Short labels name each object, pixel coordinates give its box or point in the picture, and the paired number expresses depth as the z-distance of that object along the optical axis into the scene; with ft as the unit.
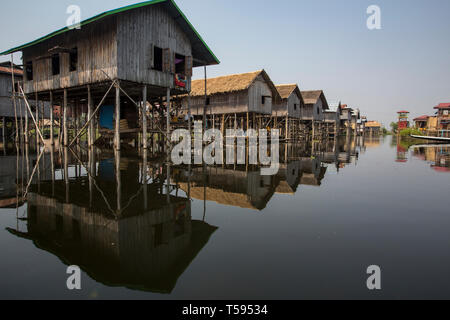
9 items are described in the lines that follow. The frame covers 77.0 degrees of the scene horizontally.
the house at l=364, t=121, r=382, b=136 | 289.70
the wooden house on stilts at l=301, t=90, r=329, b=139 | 116.00
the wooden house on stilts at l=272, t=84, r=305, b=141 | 95.86
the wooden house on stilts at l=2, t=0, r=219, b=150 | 41.83
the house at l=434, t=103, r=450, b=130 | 153.39
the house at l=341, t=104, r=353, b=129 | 174.50
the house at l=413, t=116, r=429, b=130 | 193.80
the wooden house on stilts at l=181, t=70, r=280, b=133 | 75.41
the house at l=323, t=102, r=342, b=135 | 144.42
